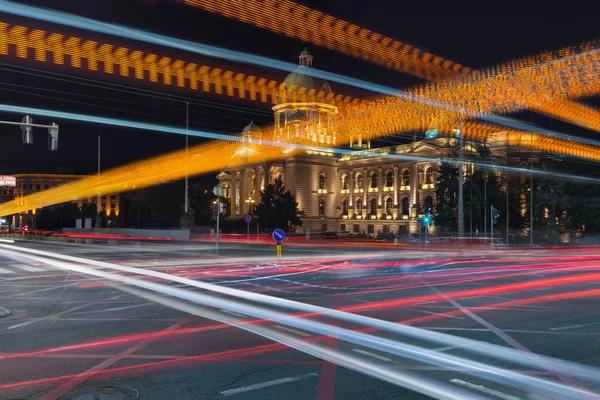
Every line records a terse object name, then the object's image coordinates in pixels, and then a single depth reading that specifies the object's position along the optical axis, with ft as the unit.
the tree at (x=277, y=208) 270.67
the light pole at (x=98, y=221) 253.85
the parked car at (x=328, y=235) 225.68
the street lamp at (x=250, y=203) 345.66
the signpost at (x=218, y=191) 102.39
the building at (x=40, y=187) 474.49
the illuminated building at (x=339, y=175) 274.57
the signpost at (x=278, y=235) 80.81
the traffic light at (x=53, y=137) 63.72
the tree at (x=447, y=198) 203.62
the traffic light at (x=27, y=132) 60.18
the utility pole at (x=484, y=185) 183.04
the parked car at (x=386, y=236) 220.43
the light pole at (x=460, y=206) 132.46
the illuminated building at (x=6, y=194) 513.57
